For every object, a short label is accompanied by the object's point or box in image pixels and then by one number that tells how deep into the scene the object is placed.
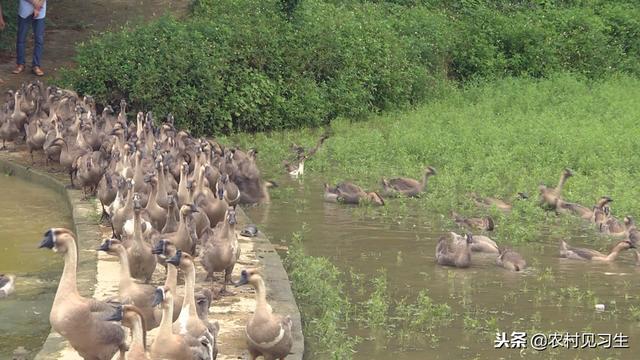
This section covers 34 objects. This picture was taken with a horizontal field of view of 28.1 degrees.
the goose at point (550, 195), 16.86
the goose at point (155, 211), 13.42
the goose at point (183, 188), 13.94
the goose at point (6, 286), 12.03
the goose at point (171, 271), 10.15
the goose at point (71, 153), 16.62
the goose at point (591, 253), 14.53
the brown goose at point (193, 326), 9.20
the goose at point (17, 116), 19.41
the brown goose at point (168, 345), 9.08
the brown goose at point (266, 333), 9.84
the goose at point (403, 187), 17.67
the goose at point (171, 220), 12.72
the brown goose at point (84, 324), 9.44
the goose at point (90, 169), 15.73
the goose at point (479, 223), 15.83
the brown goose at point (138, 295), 10.13
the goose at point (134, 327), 8.67
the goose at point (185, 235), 12.22
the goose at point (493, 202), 16.81
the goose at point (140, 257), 11.47
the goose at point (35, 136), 18.19
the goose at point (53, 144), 17.70
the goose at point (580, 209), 16.46
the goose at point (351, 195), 17.27
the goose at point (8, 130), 19.42
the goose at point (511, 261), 14.02
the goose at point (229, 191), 14.98
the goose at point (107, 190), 14.14
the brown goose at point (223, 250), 11.80
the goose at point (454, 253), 14.12
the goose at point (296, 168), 19.25
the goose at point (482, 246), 14.55
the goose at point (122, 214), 12.88
